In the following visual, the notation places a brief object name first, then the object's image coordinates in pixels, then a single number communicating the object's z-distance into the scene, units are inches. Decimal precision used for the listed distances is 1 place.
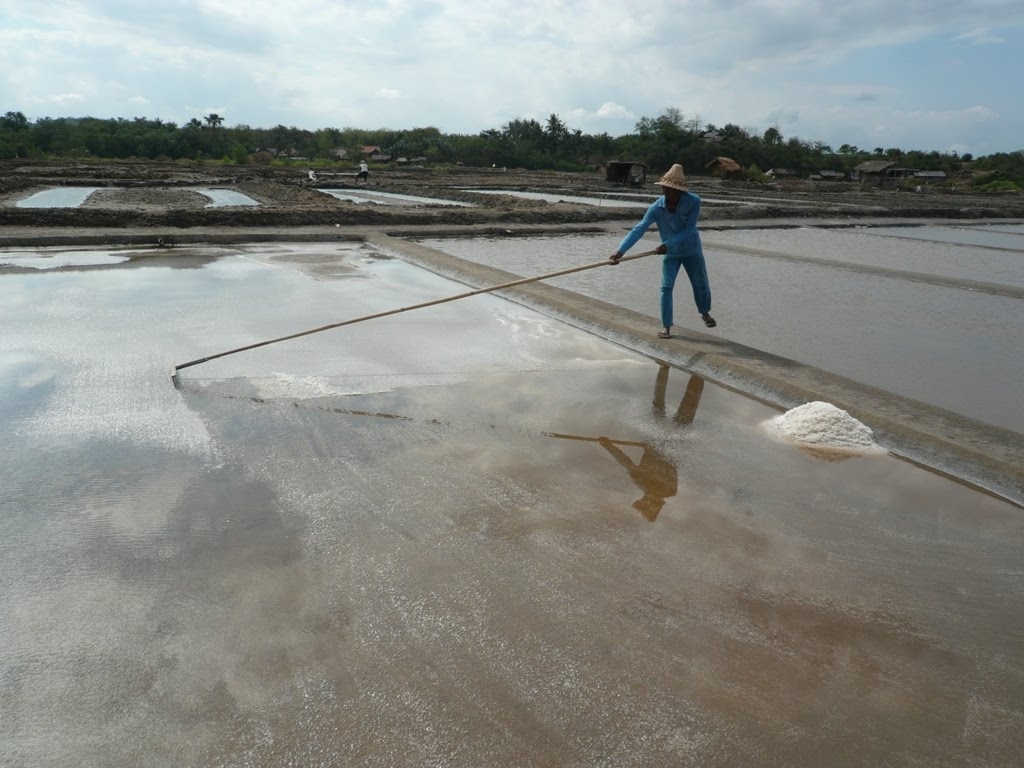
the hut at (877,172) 1762.3
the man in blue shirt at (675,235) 202.3
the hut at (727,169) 1768.0
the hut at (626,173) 1249.4
